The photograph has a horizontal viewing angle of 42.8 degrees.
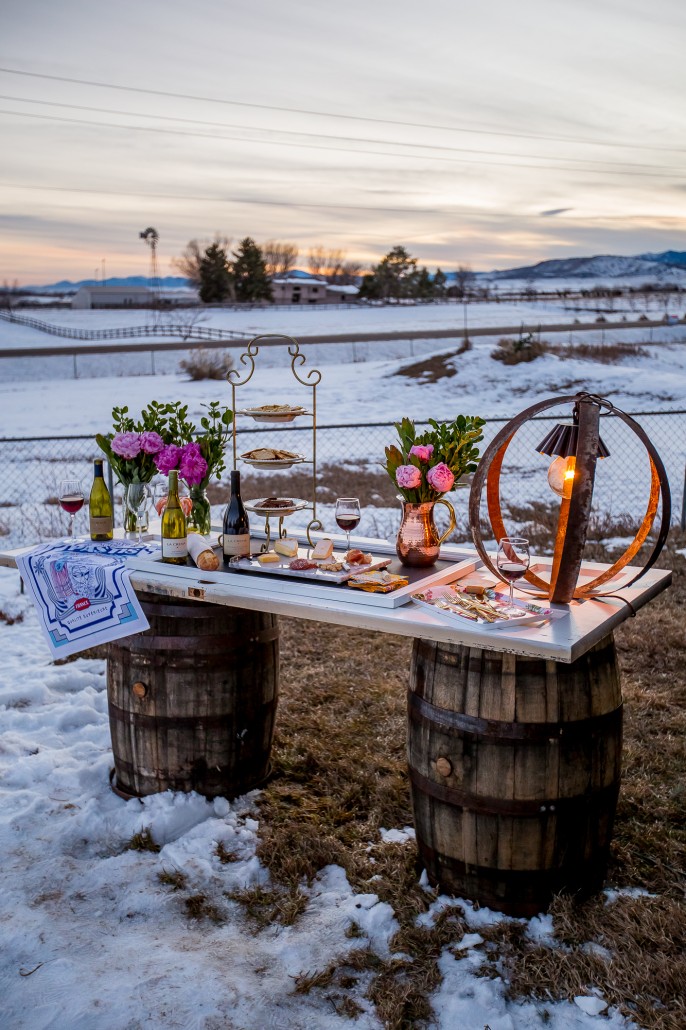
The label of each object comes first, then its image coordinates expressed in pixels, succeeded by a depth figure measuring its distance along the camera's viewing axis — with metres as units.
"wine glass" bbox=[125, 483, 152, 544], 4.44
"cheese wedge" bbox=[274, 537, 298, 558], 3.92
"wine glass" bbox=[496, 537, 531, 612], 3.26
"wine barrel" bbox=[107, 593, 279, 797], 3.87
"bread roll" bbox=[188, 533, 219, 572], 3.75
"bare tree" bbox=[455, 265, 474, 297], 105.38
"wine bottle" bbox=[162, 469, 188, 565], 3.95
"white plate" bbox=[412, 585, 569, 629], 3.08
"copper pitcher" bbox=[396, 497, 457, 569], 3.83
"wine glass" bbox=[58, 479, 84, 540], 4.46
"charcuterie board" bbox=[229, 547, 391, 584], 3.60
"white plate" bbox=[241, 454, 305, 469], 3.94
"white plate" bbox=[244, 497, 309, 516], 3.94
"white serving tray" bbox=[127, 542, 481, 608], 3.37
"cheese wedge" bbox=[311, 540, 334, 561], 3.86
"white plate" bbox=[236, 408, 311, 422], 4.06
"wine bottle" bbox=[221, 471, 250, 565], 3.91
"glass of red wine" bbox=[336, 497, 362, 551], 3.82
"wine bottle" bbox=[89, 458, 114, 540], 4.43
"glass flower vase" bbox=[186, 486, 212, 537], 4.27
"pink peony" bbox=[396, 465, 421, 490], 3.62
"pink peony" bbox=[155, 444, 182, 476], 4.13
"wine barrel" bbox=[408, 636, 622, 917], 3.06
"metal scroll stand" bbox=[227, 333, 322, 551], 4.18
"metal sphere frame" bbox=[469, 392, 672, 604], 3.21
